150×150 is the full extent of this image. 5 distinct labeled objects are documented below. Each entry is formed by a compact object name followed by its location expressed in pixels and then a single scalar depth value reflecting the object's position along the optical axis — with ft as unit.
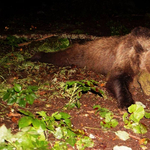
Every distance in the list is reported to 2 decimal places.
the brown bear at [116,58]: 11.97
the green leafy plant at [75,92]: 9.41
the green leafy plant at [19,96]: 9.30
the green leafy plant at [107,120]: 8.68
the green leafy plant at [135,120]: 8.55
